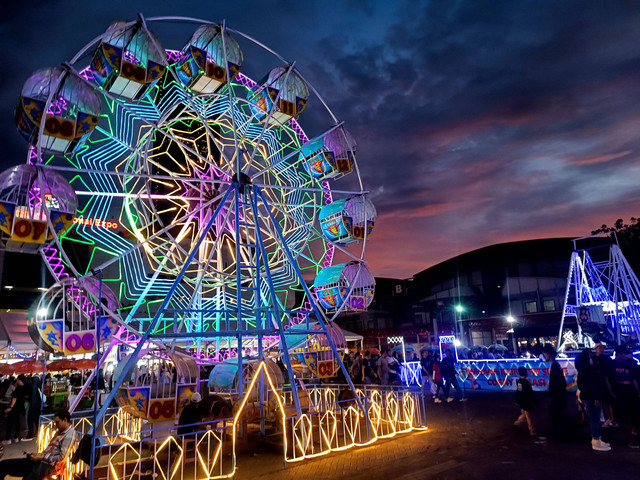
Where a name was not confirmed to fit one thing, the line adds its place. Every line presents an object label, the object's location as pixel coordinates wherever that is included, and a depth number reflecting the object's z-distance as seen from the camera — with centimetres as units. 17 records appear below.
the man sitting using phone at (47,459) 574
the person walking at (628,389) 851
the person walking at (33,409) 1280
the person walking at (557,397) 920
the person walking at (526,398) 960
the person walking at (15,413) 1210
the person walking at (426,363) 1778
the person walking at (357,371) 1648
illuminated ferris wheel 889
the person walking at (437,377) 1545
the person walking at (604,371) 814
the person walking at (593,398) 802
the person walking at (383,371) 1618
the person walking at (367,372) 1751
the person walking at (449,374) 1523
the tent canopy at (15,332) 2020
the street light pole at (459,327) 4438
